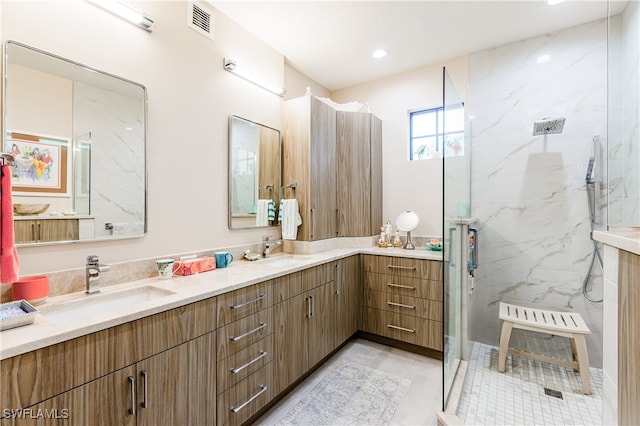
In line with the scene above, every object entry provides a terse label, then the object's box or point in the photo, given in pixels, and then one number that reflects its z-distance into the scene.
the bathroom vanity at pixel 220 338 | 0.96
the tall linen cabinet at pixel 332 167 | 2.69
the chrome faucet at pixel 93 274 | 1.47
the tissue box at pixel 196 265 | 1.84
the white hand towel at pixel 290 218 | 2.64
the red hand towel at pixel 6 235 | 1.11
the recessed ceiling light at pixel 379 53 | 2.77
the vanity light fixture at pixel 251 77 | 2.25
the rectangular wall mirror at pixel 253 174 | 2.35
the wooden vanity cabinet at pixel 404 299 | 2.46
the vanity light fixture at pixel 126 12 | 1.57
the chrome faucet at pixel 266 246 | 2.55
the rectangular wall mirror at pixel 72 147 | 1.32
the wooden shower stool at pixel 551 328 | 2.00
